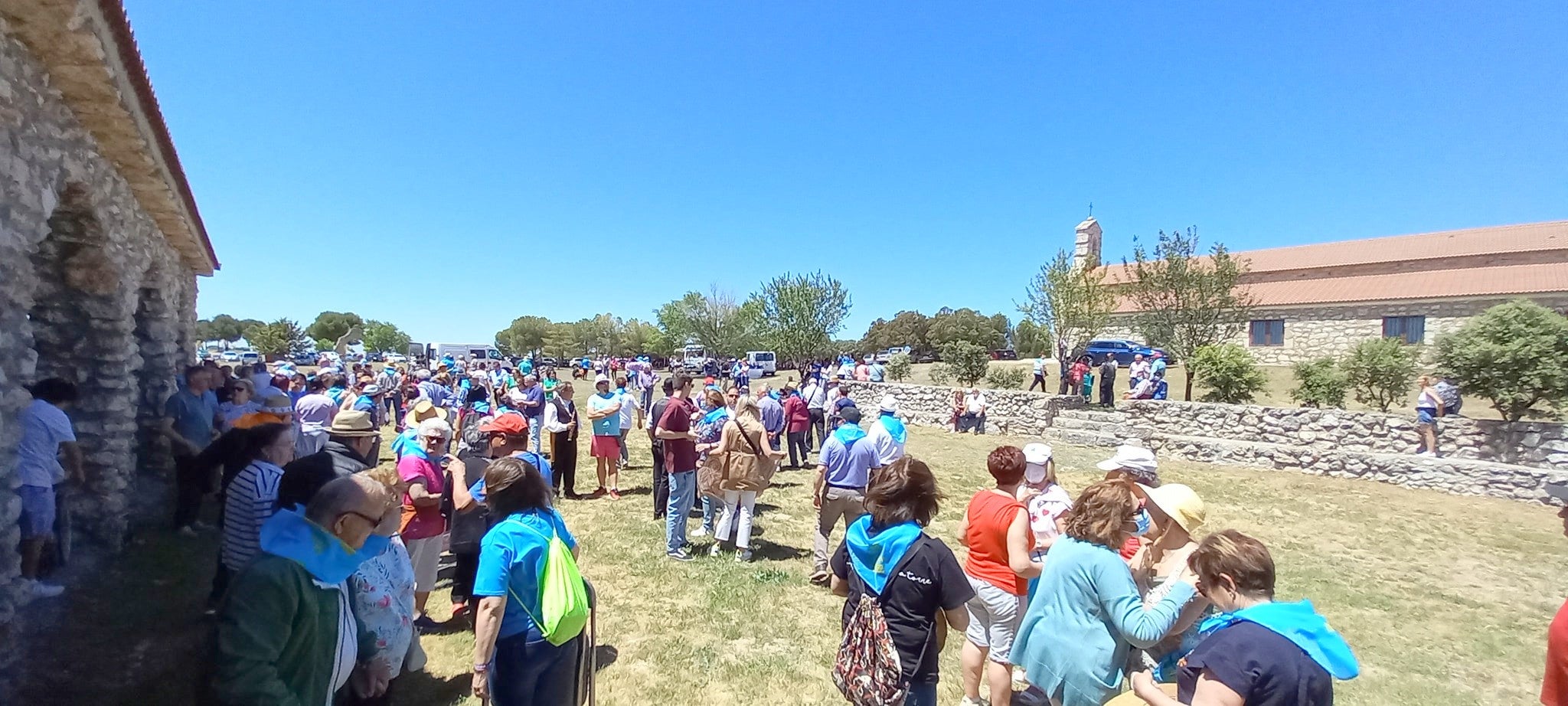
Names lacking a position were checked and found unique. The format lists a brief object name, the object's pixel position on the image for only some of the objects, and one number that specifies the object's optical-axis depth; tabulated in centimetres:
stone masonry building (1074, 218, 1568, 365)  2744
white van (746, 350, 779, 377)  4023
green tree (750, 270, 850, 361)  3925
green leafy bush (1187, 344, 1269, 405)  1630
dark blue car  3150
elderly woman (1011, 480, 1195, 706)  266
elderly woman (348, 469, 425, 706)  257
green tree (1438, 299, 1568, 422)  1136
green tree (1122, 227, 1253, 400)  2255
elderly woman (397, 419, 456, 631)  438
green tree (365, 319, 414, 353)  8938
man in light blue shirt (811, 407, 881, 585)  561
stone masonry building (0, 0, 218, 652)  372
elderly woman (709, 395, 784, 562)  633
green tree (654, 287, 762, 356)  4969
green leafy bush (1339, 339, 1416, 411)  1479
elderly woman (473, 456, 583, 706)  256
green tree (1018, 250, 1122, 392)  2567
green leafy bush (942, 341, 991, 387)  2286
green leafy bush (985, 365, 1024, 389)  2261
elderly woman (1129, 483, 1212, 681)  277
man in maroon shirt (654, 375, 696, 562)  652
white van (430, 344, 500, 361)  4185
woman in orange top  354
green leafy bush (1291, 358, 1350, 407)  1528
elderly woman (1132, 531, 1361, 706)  190
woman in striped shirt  361
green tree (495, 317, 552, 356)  7706
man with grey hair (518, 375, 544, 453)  1023
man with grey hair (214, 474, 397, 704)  194
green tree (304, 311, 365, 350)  8969
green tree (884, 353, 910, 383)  2740
